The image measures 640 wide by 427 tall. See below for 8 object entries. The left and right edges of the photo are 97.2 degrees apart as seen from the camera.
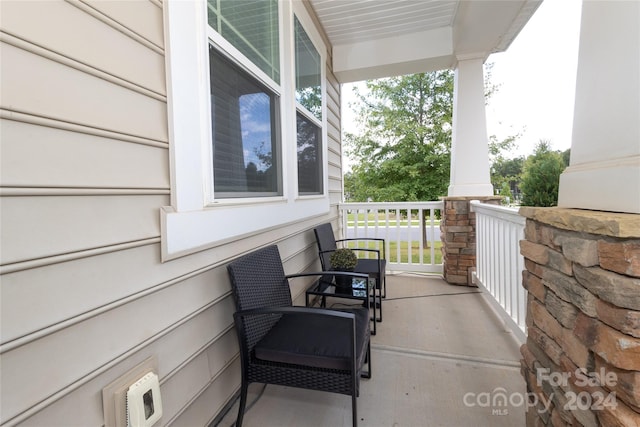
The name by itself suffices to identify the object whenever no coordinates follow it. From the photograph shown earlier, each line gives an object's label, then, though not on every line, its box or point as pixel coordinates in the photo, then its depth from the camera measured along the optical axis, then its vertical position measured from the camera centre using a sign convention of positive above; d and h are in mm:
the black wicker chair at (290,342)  1296 -732
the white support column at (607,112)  871 +284
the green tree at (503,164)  7016 +830
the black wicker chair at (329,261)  2725 -671
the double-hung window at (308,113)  2650 +880
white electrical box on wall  953 -710
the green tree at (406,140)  6449 +1371
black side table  2373 -822
